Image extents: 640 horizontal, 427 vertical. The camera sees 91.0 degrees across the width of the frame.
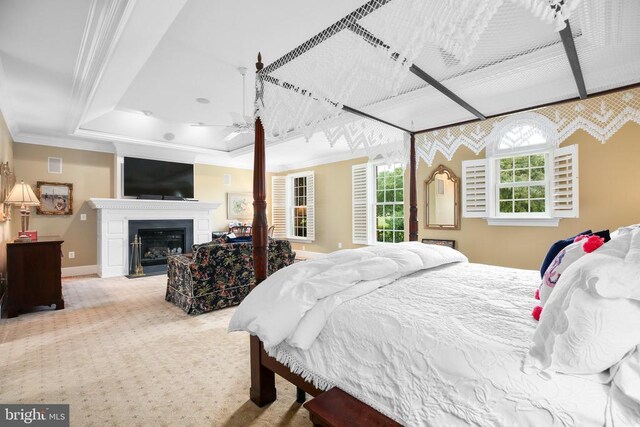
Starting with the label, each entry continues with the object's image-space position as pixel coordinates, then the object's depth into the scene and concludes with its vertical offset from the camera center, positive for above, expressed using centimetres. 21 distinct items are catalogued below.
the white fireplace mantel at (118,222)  574 -13
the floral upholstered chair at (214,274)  350 -70
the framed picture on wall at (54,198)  559 +32
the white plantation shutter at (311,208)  786 +13
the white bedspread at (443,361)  86 -50
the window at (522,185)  422 +38
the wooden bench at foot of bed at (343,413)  107 -71
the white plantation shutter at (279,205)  851 +25
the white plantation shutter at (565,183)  388 +38
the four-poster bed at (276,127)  161 +60
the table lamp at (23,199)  385 +21
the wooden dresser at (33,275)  353 -70
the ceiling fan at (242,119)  349 +120
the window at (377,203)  623 +21
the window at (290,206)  820 +22
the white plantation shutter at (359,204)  668 +20
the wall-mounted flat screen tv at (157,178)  624 +77
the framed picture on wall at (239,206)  787 +21
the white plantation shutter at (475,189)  464 +37
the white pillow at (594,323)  87 -32
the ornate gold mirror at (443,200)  501 +22
